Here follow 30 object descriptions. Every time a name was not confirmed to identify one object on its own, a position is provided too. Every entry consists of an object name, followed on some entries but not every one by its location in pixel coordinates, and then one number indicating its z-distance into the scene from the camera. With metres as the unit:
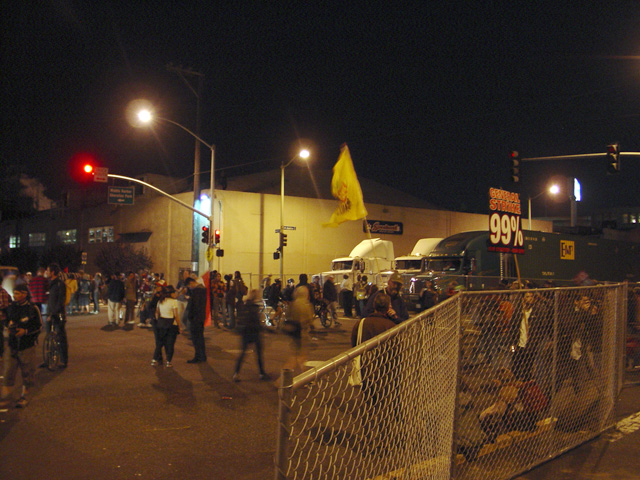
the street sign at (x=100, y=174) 20.22
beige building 34.47
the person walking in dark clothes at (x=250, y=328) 9.45
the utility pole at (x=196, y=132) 25.62
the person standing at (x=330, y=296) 18.72
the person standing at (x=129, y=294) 17.83
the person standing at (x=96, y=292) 23.59
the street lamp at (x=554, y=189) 35.69
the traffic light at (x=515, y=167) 19.20
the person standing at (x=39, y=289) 12.56
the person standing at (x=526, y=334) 5.00
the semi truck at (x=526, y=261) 22.53
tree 36.28
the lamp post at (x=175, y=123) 20.66
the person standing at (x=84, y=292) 23.05
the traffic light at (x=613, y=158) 19.68
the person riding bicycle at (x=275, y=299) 17.92
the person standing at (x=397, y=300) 9.38
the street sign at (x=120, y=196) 25.20
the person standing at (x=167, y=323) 10.41
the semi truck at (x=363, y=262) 26.45
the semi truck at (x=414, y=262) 24.86
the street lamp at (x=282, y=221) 30.85
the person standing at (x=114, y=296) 17.08
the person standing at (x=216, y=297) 18.88
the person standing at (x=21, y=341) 7.52
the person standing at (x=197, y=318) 11.23
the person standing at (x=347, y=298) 22.92
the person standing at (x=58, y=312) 10.16
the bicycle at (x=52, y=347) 10.12
